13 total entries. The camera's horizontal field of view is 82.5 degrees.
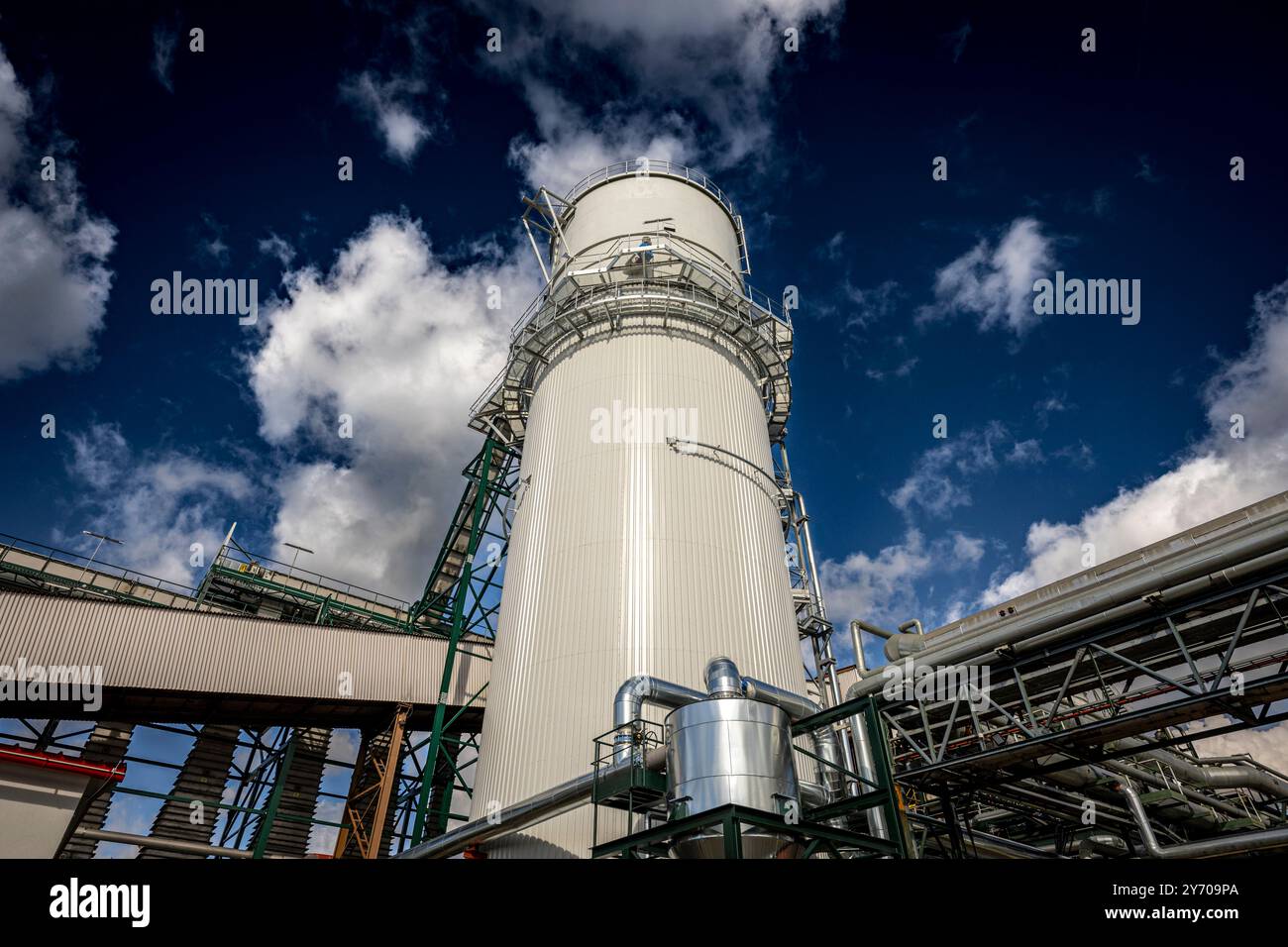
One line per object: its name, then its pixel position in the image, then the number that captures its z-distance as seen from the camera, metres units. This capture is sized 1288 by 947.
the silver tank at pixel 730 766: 10.55
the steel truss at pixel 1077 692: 11.39
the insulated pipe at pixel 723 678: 12.35
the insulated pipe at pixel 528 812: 12.27
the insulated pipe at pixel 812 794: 12.60
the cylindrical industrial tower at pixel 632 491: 15.71
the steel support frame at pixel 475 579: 22.12
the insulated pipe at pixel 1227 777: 19.14
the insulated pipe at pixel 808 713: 13.67
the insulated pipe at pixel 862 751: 13.92
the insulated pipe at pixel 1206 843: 16.56
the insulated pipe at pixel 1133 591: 10.97
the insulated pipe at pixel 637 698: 13.13
